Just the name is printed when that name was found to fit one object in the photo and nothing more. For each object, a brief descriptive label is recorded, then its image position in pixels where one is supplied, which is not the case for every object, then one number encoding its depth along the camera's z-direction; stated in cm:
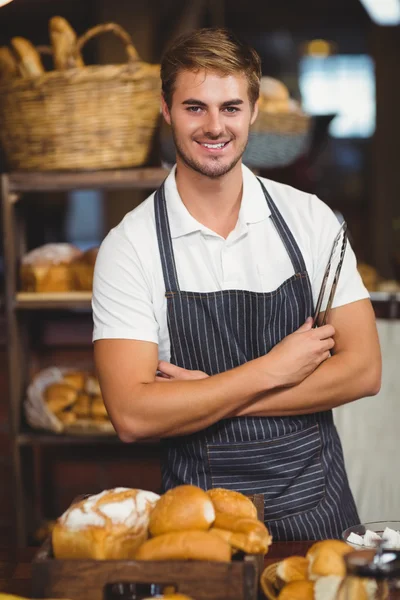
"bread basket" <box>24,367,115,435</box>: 289
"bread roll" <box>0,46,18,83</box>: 266
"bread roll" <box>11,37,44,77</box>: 263
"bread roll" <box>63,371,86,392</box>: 300
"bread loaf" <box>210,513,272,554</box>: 150
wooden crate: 145
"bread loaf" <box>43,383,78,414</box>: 290
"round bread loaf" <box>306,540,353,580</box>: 151
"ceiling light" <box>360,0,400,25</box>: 620
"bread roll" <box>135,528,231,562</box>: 147
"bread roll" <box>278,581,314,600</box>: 150
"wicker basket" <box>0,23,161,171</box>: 260
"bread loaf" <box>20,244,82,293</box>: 287
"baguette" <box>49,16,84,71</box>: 262
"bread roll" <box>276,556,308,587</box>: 155
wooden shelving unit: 276
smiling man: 197
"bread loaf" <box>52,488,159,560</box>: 150
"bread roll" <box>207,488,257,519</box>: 155
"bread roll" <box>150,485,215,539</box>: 151
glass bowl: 166
